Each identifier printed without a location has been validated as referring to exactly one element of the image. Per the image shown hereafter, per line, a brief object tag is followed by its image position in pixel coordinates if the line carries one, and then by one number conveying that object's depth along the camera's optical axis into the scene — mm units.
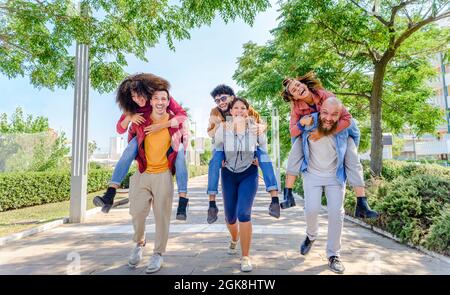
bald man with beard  2699
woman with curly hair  2680
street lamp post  5430
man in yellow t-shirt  2758
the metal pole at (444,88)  8393
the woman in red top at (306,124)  2652
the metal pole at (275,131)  7324
